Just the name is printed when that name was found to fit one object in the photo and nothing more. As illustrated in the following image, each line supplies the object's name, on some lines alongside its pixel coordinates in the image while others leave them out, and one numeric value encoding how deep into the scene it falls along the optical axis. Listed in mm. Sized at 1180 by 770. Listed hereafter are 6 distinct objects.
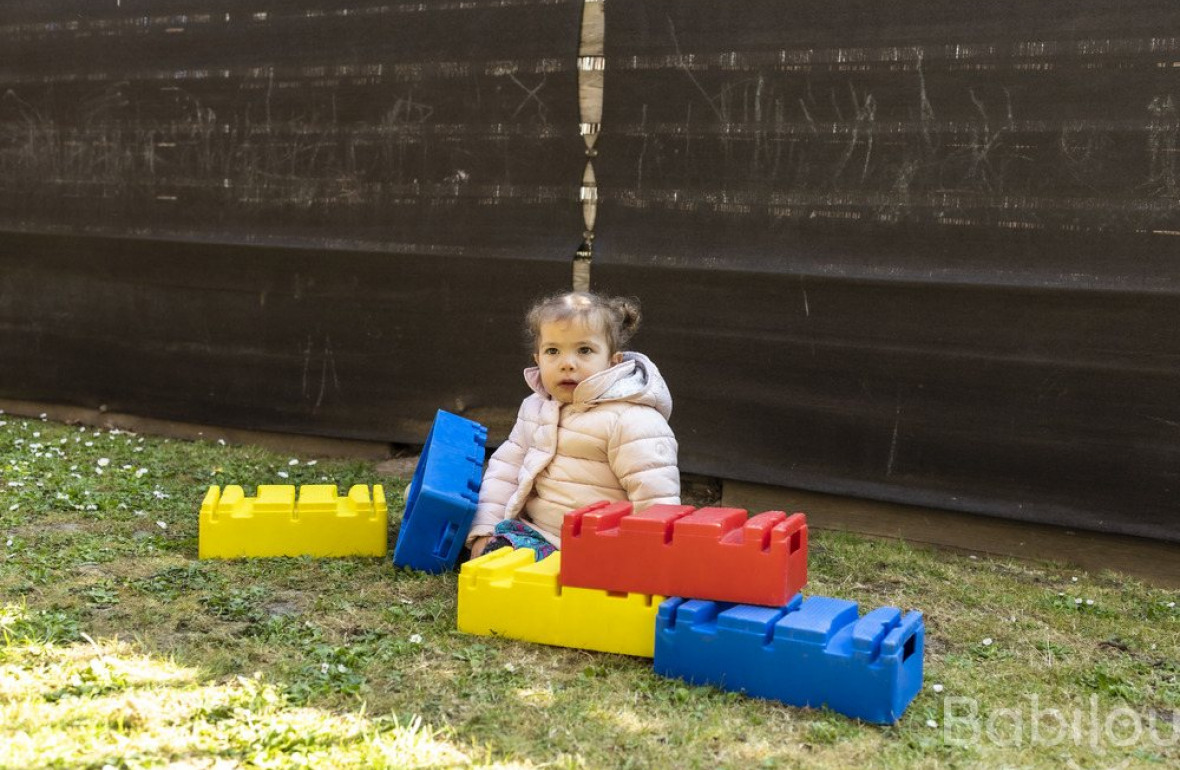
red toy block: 3057
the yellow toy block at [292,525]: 4141
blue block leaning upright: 3996
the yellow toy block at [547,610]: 3234
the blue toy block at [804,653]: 2832
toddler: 3959
